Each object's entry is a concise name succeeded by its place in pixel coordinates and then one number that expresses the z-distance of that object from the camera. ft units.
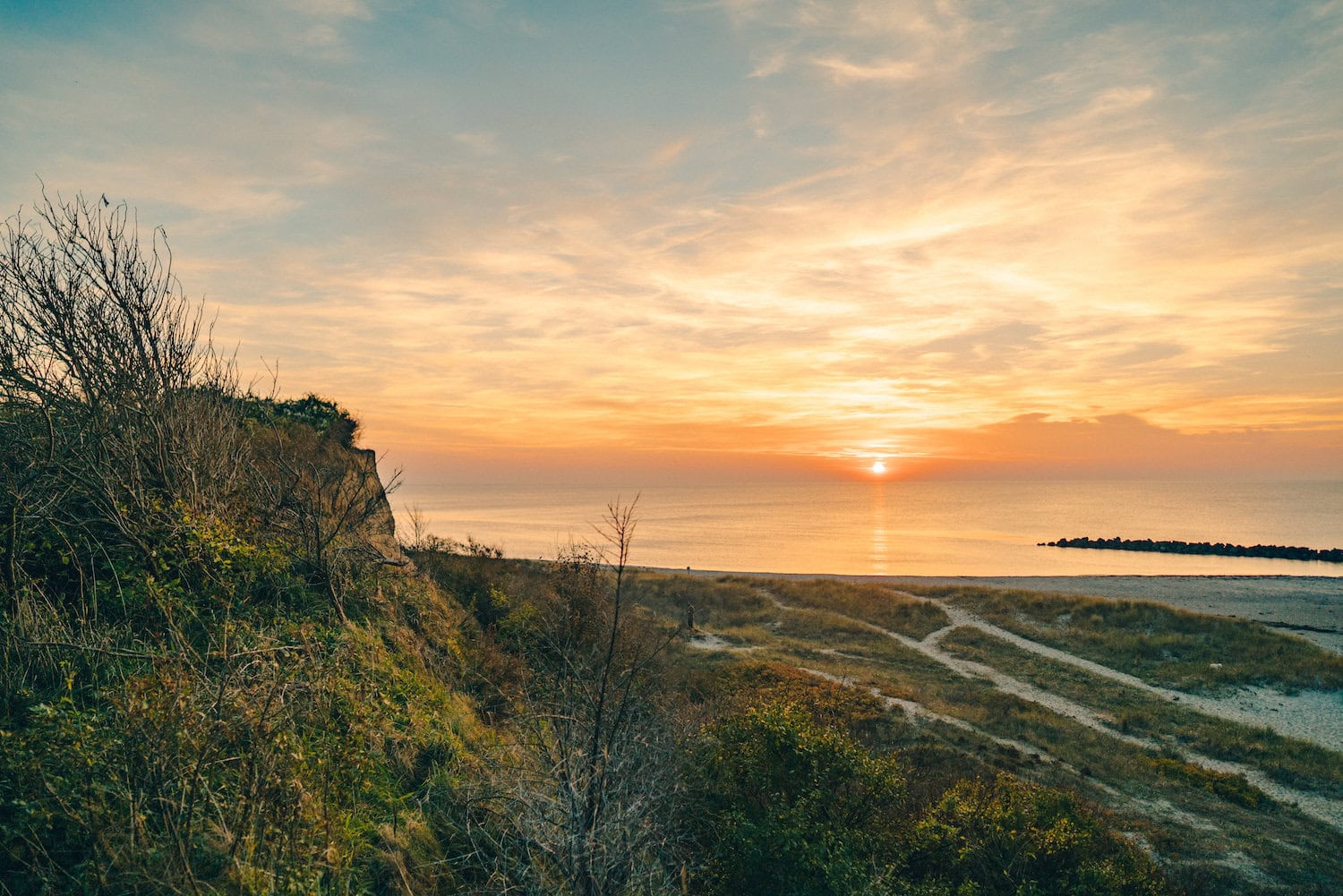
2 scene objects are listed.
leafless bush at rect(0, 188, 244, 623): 27.27
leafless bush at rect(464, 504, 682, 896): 21.93
